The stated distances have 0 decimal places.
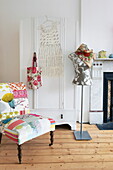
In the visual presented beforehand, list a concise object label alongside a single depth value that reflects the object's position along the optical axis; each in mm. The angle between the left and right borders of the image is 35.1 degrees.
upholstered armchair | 1864
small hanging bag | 2579
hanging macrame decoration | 2668
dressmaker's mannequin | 2504
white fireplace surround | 3127
